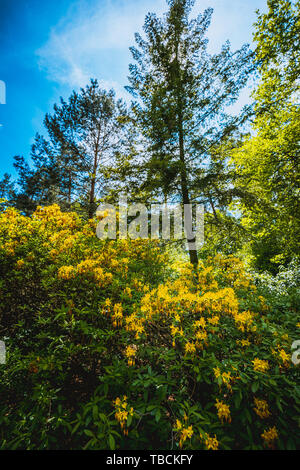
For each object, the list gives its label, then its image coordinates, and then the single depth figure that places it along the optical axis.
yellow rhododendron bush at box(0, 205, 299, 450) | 1.27
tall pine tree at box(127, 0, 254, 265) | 4.98
